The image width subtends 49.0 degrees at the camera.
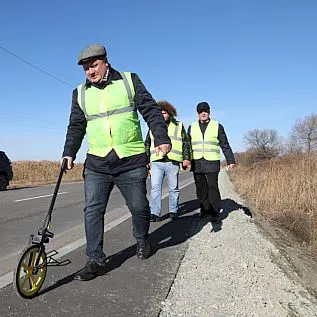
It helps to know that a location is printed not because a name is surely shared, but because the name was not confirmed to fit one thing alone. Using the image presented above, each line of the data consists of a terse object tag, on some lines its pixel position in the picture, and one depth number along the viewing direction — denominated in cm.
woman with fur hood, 610
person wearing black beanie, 586
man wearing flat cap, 334
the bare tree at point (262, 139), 7460
